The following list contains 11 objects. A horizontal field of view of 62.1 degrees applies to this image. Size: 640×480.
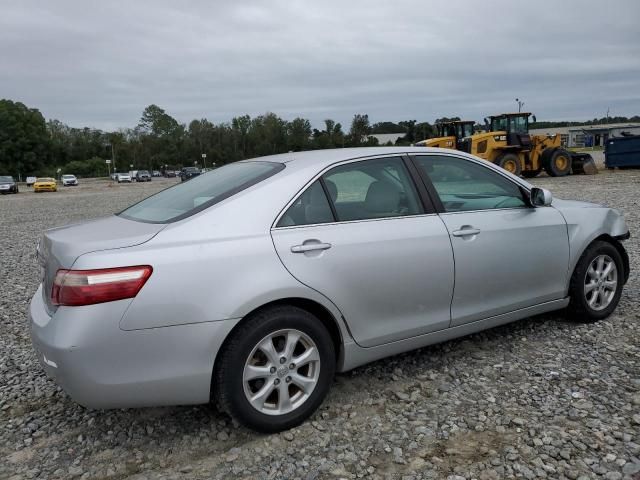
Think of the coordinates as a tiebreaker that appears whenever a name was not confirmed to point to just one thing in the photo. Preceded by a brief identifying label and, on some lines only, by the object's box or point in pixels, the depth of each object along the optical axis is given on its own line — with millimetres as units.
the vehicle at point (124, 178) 65438
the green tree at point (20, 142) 90812
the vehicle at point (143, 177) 67969
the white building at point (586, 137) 89375
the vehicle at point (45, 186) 43406
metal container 25500
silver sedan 2492
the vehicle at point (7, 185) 39406
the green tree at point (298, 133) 91688
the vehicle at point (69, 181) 61488
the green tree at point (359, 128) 87625
